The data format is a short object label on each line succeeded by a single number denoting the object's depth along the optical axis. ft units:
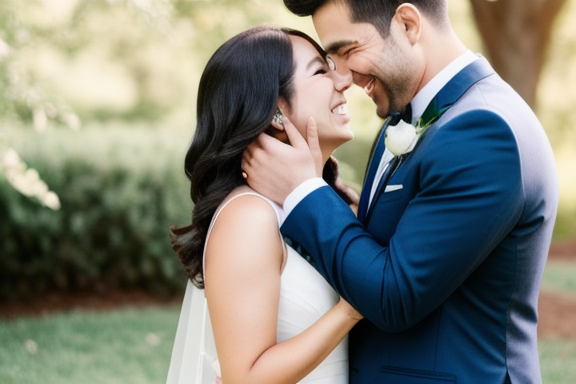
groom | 7.04
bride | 8.21
